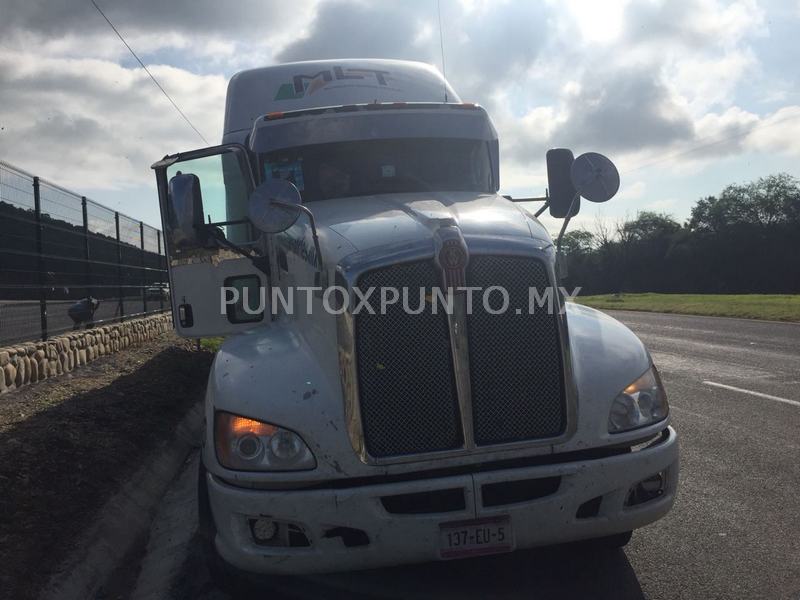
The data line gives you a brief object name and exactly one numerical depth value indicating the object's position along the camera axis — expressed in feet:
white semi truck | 11.58
